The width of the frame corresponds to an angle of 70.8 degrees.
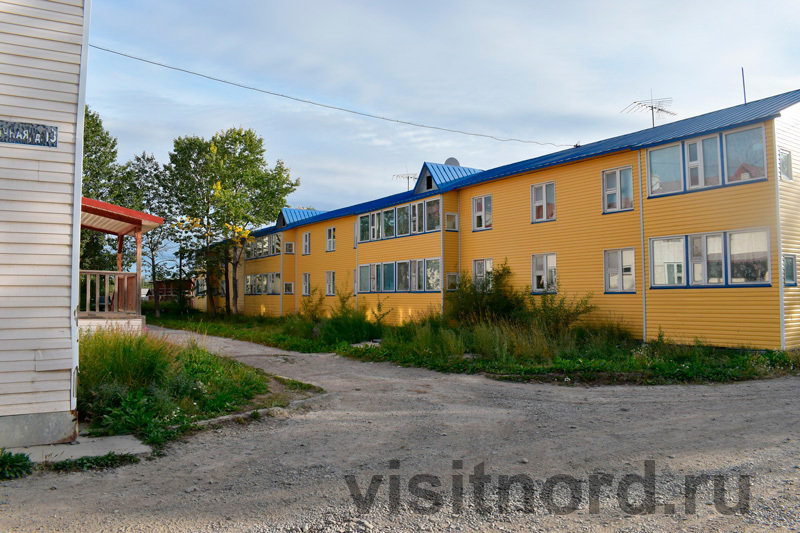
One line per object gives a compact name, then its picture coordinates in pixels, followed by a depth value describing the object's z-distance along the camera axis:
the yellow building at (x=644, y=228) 14.01
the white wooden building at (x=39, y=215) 6.47
